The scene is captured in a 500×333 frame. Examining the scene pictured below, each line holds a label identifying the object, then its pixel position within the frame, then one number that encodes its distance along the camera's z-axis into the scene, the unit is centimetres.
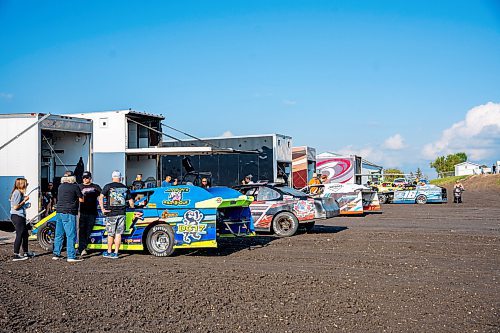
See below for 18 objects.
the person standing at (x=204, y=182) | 1661
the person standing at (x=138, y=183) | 1708
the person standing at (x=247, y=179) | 2010
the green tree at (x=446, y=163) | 12312
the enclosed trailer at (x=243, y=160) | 2391
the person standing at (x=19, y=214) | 1052
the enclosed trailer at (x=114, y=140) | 1694
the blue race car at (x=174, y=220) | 1041
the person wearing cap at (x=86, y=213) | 1095
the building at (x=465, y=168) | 11344
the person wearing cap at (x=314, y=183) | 2055
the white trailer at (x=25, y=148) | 1384
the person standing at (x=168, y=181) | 1706
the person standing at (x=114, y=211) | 1049
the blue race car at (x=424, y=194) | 3209
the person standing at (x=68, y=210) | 1025
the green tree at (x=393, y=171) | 9138
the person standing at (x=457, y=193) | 3354
